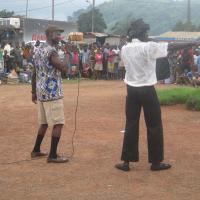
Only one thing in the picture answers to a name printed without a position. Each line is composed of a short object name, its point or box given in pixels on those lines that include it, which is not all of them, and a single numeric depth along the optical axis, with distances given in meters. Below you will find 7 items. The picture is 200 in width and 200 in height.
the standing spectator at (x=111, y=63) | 24.38
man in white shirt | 6.46
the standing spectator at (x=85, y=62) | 24.64
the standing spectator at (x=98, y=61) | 24.11
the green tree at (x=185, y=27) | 63.78
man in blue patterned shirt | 6.88
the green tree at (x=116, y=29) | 59.12
